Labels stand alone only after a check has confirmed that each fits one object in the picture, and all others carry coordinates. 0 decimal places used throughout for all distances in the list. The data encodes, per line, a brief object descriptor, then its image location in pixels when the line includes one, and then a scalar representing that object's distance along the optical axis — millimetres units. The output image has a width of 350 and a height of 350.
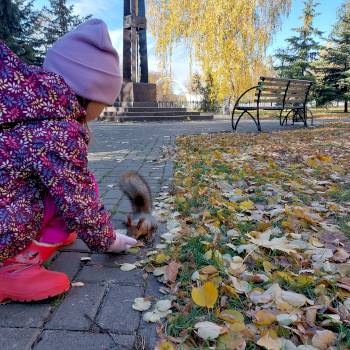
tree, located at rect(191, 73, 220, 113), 22750
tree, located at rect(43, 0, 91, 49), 27231
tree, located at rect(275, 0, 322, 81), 23656
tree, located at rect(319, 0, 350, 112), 19812
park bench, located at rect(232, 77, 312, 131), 7598
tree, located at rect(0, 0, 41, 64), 13914
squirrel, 1930
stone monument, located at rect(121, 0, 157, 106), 14141
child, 1258
